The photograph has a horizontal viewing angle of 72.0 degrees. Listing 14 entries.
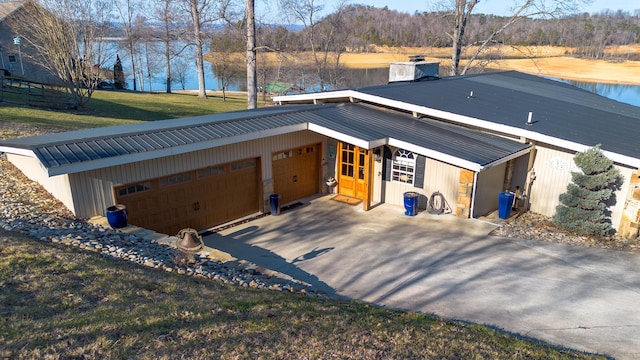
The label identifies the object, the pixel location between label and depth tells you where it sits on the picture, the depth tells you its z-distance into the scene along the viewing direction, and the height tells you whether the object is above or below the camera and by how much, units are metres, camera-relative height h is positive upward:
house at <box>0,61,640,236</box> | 10.62 -2.96
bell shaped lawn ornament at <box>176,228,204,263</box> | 9.50 -4.18
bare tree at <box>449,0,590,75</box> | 27.58 +1.49
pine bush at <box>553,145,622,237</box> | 11.71 -3.91
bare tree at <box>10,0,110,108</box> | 22.81 +0.21
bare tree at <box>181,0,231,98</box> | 35.72 +1.83
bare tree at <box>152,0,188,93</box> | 39.91 +1.69
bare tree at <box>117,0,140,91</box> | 46.58 +1.45
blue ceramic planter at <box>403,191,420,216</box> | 13.67 -4.72
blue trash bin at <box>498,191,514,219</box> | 13.31 -4.60
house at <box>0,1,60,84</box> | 35.03 -0.92
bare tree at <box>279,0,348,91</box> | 35.03 +1.49
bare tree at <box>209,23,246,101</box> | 44.94 -1.18
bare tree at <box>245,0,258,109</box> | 21.41 -0.45
